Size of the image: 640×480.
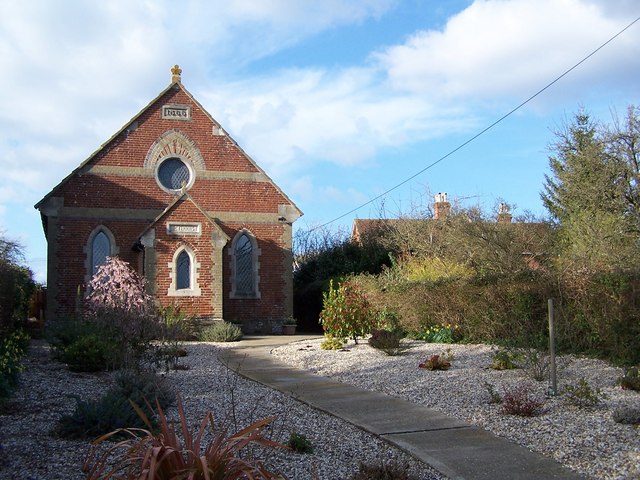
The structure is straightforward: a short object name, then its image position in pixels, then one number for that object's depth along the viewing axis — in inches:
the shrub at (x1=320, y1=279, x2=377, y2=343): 657.0
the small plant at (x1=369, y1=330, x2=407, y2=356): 560.7
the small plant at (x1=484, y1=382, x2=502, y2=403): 339.6
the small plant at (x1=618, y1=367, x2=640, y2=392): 369.4
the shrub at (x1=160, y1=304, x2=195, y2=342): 736.4
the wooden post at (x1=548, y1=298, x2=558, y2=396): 350.3
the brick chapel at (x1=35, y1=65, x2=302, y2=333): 914.1
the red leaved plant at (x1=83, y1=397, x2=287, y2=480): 152.2
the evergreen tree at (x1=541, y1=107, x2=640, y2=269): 760.3
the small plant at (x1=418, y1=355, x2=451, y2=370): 468.4
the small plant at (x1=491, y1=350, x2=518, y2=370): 450.9
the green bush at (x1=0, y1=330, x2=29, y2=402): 311.9
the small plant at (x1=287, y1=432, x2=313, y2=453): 254.5
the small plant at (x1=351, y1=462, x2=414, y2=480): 216.5
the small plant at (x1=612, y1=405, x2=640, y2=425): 292.4
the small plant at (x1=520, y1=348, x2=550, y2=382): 405.4
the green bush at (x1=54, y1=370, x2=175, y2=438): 264.2
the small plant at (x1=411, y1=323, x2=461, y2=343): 639.1
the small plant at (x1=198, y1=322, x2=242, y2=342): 831.7
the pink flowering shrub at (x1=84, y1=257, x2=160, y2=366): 456.8
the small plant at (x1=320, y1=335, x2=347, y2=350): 645.3
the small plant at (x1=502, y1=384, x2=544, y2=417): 312.8
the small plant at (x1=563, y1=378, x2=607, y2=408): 319.6
